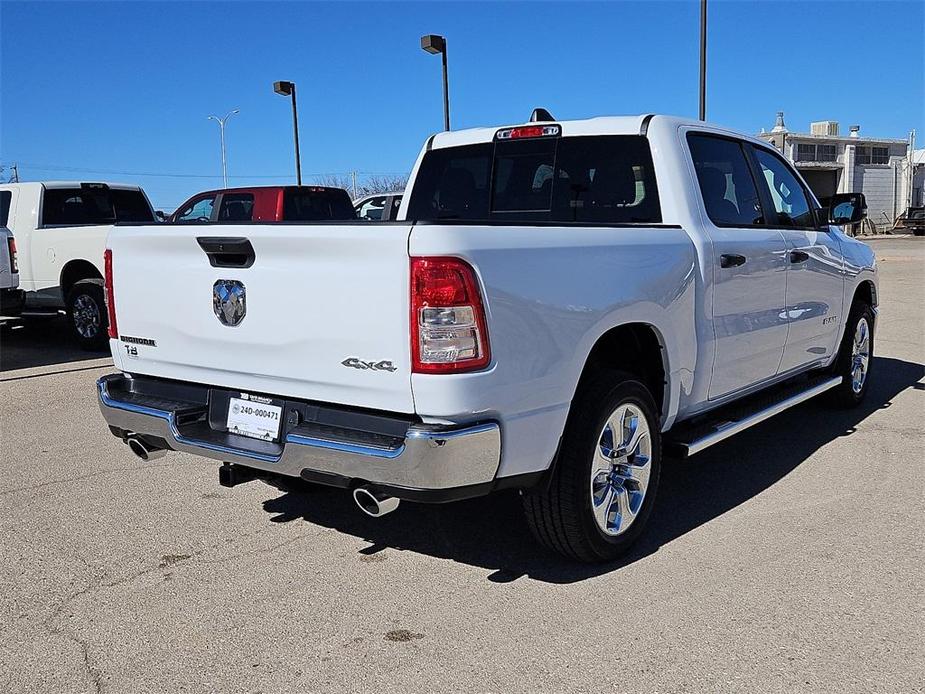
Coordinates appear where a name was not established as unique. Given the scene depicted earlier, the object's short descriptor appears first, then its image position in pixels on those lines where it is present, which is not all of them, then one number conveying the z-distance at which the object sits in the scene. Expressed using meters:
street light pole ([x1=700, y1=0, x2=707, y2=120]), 15.15
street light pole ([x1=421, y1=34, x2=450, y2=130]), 18.78
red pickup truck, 12.64
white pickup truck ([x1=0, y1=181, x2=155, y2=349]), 10.28
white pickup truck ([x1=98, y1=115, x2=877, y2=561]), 3.09
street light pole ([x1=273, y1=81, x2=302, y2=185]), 24.39
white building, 48.88
